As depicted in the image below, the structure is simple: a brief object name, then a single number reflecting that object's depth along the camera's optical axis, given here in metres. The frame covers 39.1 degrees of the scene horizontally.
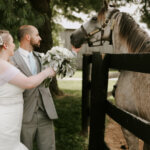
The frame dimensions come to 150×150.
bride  2.09
